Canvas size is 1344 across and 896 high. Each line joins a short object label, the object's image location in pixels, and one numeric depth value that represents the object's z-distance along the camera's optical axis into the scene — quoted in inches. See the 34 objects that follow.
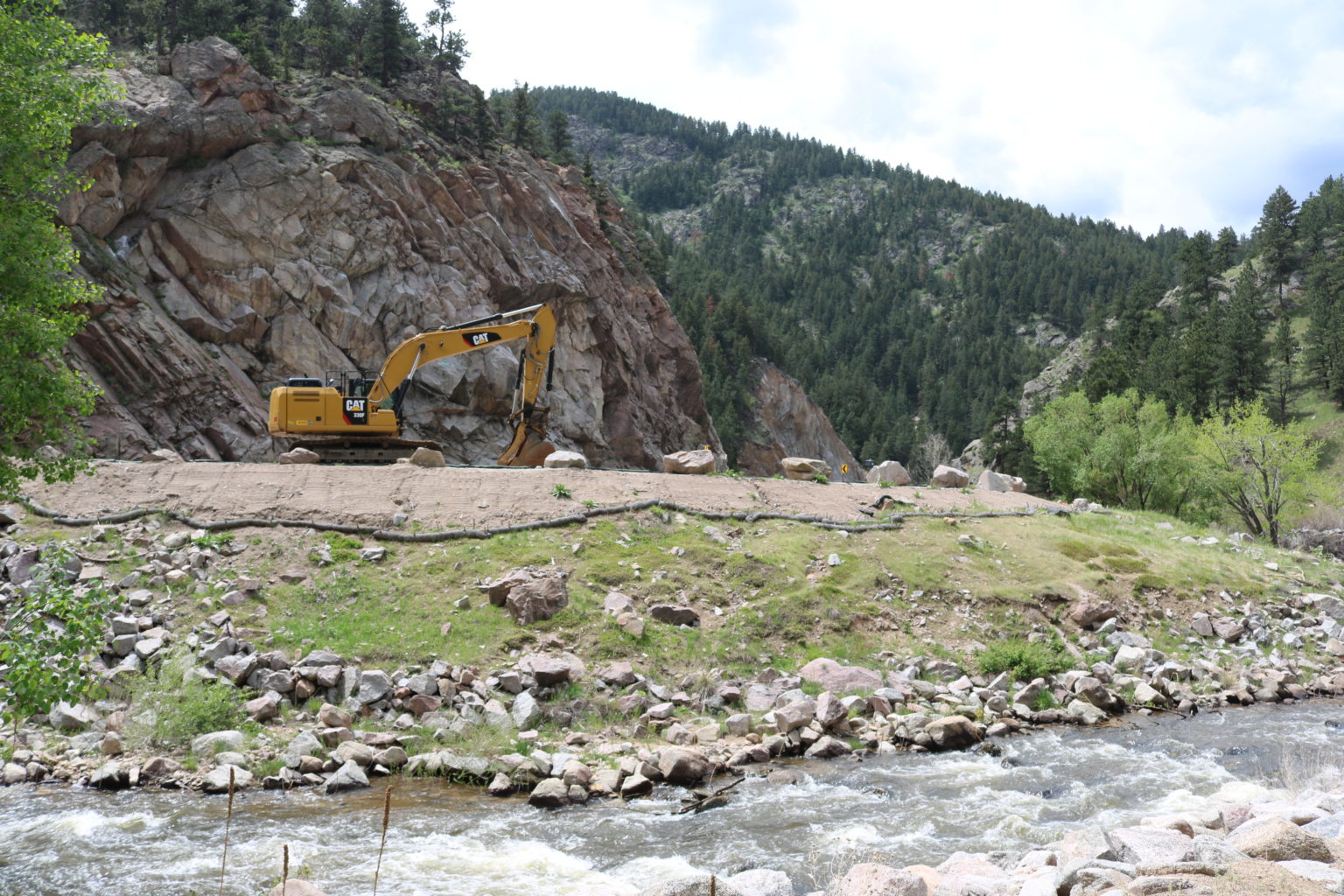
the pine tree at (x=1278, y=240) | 4023.1
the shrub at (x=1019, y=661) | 640.4
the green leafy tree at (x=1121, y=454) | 1663.4
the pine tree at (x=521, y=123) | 2390.5
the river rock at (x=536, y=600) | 624.1
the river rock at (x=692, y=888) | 277.4
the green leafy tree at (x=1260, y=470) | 1539.1
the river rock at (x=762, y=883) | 309.0
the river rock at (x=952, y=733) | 534.6
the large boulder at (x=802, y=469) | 1035.3
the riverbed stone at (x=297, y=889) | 276.6
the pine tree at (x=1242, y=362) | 2738.7
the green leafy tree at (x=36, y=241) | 389.4
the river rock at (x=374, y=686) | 528.1
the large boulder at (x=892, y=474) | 1146.7
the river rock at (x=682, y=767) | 470.3
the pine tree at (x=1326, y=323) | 2997.0
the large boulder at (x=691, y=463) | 991.6
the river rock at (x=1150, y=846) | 287.9
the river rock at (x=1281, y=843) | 287.4
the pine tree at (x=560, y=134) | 2896.2
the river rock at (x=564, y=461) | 933.2
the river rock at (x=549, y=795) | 436.5
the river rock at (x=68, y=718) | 487.2
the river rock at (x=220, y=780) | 441.4
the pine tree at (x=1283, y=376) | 3029.0
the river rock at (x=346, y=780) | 448.0
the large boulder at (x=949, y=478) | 1162.0
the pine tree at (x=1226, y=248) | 4094.5
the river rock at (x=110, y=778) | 438.6
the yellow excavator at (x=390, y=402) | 1005.8
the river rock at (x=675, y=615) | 651.5
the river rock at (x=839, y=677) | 596.7
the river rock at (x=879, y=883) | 277.6
